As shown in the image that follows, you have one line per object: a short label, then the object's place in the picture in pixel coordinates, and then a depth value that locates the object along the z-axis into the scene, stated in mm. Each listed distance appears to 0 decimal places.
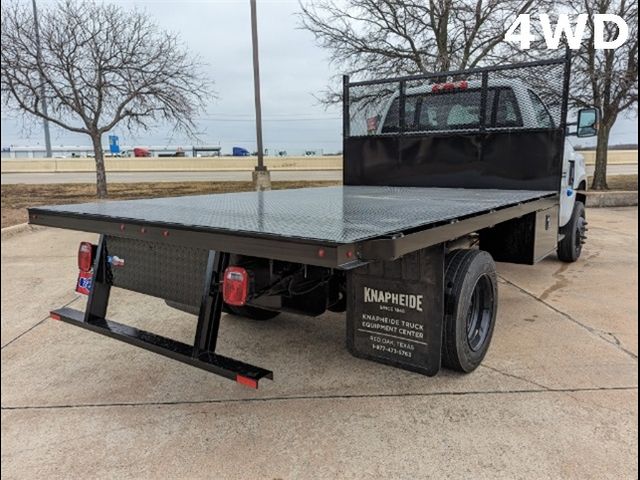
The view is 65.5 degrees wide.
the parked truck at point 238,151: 84850
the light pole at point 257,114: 12180
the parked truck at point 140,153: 68388
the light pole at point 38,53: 13258
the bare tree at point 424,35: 11953
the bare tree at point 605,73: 13248
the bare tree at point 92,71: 13359
